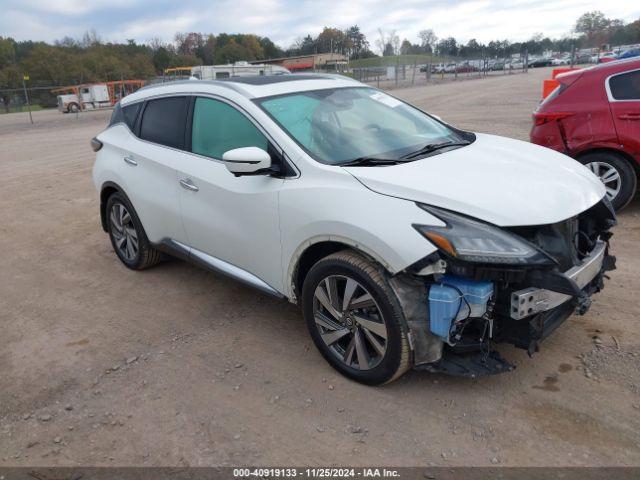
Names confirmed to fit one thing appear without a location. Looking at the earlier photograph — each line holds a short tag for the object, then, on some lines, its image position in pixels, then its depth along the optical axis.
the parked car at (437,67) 65.15
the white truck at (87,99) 36.59
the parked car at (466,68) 63.03
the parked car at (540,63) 67.96
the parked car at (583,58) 49.67
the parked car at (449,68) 66.56
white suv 2.74
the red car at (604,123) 5.69
